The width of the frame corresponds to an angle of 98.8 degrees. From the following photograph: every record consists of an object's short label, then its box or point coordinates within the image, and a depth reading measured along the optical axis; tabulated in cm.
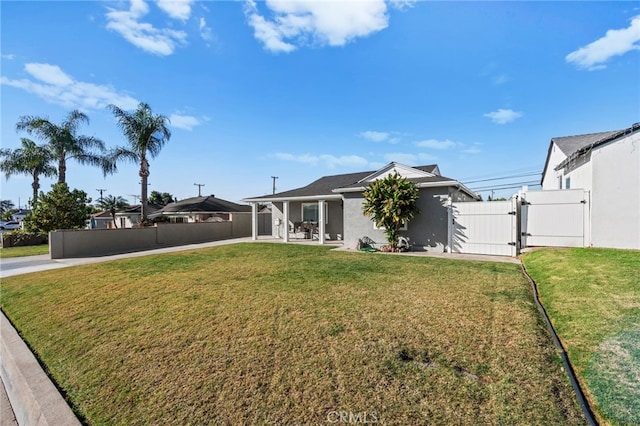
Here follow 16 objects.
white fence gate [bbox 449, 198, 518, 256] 1024
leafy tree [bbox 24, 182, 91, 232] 1836
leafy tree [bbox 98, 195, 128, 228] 3128
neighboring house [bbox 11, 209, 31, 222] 6099
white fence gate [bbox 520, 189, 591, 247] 933
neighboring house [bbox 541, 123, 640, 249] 820
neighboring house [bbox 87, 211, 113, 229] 3331
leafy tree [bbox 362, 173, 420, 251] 1100
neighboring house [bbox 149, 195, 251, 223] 2433
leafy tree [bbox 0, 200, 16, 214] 8844
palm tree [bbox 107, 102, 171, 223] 1886
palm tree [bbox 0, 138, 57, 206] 2209
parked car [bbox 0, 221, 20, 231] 4232
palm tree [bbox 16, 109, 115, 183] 2047
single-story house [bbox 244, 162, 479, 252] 1145
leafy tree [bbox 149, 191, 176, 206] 4765
